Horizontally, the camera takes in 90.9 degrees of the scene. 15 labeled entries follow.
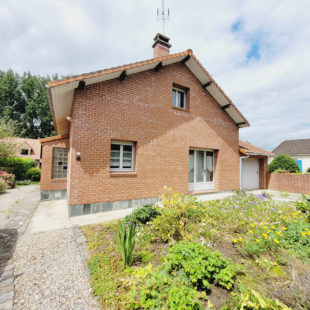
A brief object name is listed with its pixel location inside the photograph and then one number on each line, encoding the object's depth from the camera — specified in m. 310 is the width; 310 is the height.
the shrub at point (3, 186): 11.00
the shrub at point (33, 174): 18.77
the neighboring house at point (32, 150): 26.43
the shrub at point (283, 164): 12.38
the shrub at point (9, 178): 12.90
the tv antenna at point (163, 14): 9.20
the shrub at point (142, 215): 4.21
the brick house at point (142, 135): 5.79
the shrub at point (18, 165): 17.06
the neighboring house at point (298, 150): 21.52
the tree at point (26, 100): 29.96
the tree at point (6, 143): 14.76
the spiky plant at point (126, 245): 2.68
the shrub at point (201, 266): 2.17
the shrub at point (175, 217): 3.59
